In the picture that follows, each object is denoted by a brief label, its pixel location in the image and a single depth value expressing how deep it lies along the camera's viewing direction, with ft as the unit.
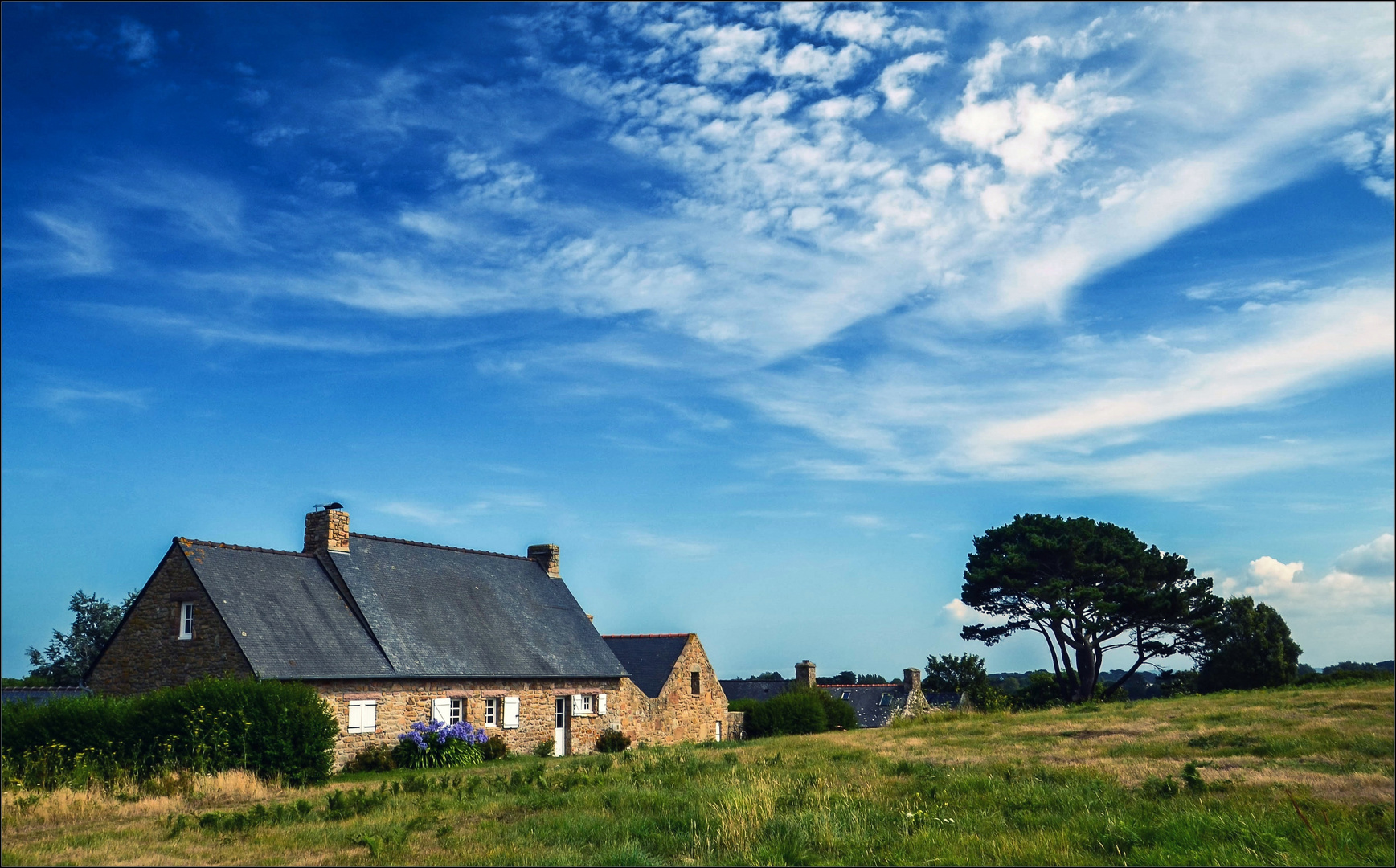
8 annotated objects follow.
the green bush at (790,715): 141.69
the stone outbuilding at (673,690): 129.49
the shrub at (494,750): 95.71
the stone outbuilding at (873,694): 184.96
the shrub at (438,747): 88.22
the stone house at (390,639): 84.58
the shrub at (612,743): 114.21
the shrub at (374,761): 84.79
